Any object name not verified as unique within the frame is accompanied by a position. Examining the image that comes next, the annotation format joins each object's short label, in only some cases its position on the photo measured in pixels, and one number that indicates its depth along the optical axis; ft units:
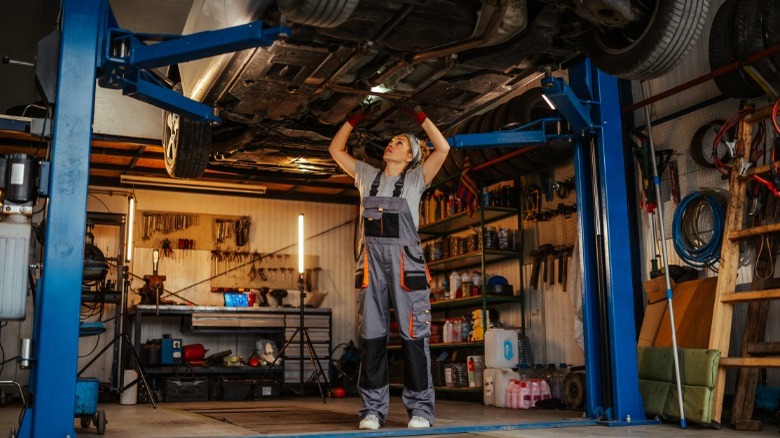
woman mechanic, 12.53
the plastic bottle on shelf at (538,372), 20.92
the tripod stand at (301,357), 23.58
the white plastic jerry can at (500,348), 20.88
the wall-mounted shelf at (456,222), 23.52
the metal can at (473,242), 23.42
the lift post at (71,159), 9.93
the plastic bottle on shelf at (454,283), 24.57
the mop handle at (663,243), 13.67
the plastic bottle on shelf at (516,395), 19.24
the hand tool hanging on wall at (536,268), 21.79
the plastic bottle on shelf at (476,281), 23.86
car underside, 11.30
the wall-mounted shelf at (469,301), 22.47
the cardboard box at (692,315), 15.14
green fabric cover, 13.23
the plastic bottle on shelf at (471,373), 22.25
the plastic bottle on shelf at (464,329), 23.77
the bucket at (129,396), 23.02
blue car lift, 14.03
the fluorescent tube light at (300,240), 24.54
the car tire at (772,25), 13.62
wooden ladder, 13.20
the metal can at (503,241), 23.07
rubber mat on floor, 13.22
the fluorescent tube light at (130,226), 23.50
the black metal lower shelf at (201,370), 26.20
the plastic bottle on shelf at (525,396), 19.06
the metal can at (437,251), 25.76
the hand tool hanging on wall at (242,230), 31.32
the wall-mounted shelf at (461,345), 22.34
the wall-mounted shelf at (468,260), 22.97
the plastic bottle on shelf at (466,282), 23.92
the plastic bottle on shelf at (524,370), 20.70
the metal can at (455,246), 24.59
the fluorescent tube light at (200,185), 28.84
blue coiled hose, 15.56
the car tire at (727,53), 14.44
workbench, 26.91
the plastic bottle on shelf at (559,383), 19.88
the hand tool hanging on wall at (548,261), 21.31
